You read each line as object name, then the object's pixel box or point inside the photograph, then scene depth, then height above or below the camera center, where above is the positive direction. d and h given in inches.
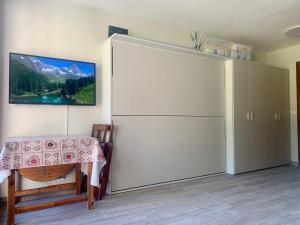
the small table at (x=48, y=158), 80.9 -15.6
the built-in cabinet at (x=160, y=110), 117.0 +4.0
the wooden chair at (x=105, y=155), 106.0 -17.5
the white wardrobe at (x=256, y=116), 153.3 +0.8
